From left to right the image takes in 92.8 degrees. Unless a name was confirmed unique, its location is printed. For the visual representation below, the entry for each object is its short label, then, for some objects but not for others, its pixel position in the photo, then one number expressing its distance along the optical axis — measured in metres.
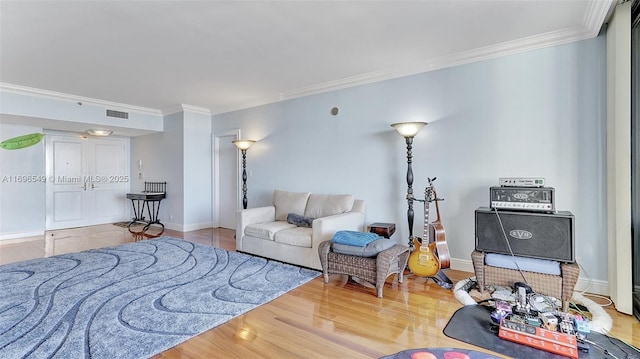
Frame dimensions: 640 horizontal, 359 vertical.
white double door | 6.38
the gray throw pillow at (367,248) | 2.86
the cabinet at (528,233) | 2.44
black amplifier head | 2.55
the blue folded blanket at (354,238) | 2.94
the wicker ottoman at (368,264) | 2.74
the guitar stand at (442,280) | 2.95
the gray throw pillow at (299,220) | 4.00
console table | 6.13
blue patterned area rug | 1.99
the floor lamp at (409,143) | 3.34
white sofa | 3.46
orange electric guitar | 2.93
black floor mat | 1.83
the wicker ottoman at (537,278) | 2.38
